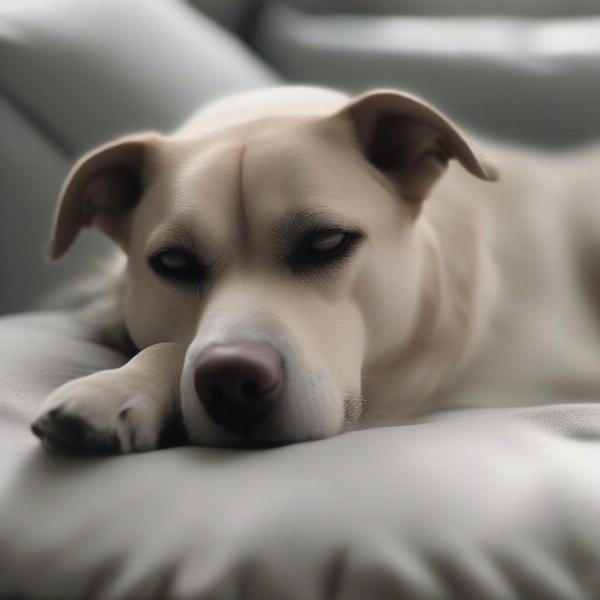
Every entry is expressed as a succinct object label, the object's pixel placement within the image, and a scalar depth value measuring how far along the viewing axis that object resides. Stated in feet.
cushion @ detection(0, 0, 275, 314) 3.11
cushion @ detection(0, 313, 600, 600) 1.77
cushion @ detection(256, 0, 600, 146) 3.80
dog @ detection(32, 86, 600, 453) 2.13
